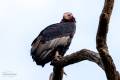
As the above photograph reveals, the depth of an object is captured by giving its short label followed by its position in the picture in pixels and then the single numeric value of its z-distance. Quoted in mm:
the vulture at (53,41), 21422
